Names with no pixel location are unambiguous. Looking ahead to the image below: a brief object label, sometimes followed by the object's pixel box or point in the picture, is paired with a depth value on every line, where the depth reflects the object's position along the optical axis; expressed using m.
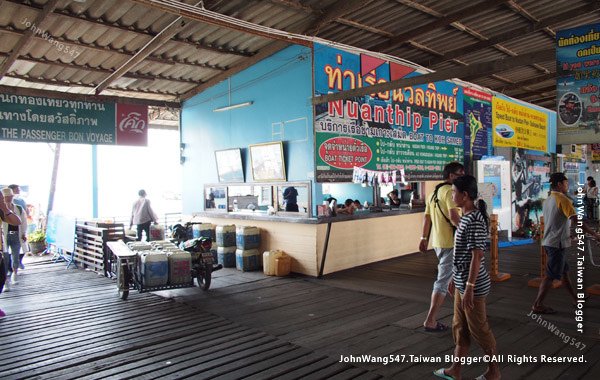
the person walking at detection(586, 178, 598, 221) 14.26
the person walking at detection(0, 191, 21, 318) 5.40
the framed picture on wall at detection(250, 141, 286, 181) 8.37
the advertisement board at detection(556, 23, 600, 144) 4.92
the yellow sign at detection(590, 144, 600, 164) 18.38
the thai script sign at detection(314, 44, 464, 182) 7.91
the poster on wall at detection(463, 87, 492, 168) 11.22
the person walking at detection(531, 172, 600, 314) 4.93
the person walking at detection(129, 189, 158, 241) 9.40
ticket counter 7.59
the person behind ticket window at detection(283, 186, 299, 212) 8.39
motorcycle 6.70
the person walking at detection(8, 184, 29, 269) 7.94
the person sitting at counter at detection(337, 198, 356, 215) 8.49
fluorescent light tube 9.08
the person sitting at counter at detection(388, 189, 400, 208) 10.05
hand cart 6.16
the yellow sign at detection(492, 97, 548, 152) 12.07
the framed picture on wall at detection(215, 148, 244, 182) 9.39
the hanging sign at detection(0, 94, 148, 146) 8.40
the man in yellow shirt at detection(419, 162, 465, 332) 4.46
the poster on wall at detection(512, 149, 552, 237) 11.80
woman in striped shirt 3.16
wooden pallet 7.93
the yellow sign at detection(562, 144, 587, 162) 15.15
